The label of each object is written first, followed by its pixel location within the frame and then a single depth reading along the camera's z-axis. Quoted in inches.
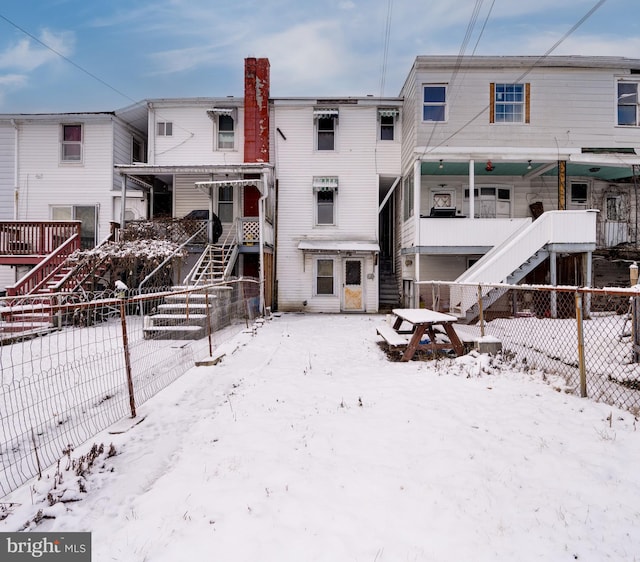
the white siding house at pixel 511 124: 532.7
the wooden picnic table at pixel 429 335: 272.1
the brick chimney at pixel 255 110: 610.2
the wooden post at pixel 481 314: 295.4
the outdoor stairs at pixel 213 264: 483.2
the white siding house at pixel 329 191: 627.2
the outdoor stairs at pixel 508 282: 433.1
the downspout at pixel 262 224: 522.9
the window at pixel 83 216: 632.4
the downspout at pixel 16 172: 623.2
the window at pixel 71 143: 631.2
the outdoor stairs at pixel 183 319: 366.6
